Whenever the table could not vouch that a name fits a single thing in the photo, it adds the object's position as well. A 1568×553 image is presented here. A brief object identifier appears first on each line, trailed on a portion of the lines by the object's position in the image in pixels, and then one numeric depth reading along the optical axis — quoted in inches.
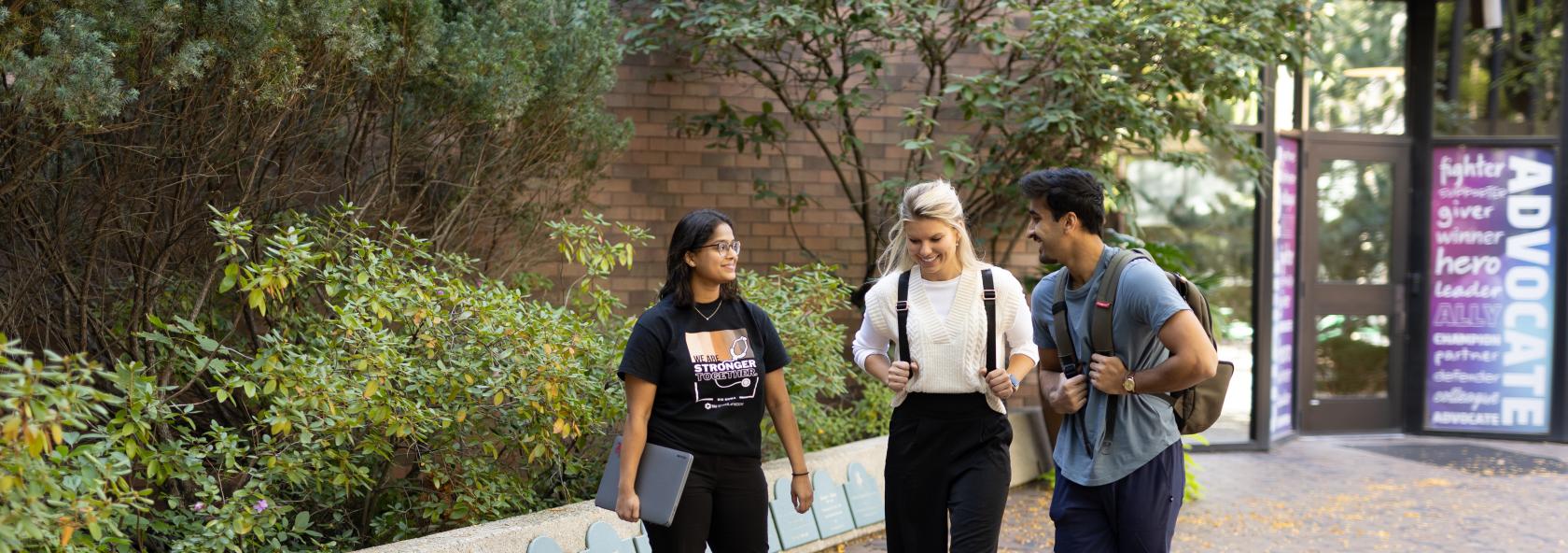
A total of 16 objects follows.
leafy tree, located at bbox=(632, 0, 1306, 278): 298.0
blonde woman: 151.8
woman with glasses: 146.2
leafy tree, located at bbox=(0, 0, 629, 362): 167.5
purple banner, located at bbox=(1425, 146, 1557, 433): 438.9
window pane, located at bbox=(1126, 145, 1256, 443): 414.0
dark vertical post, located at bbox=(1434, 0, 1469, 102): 450.0
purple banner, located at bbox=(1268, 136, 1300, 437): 423.5
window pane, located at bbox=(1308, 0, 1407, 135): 450.0
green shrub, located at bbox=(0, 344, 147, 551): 108.4
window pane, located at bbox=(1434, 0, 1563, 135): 444.1
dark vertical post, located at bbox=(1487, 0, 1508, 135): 446.3
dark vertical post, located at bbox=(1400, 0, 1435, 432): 448.5
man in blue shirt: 134.2
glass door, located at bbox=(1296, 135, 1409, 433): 449.1
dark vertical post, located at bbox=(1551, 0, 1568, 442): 435.2
